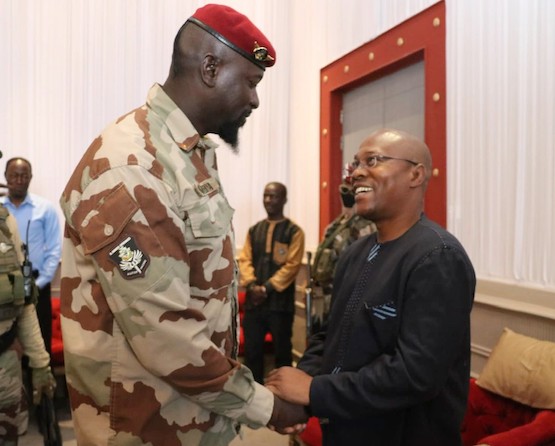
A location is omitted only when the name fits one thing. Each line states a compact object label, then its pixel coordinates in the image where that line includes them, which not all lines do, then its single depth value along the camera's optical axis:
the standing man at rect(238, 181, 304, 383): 4.33
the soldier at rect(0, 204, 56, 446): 2.22
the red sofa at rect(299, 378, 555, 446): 2.08
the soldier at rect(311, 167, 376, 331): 3.72
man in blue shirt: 4.21
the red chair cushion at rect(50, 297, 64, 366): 4.07
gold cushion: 2.24
